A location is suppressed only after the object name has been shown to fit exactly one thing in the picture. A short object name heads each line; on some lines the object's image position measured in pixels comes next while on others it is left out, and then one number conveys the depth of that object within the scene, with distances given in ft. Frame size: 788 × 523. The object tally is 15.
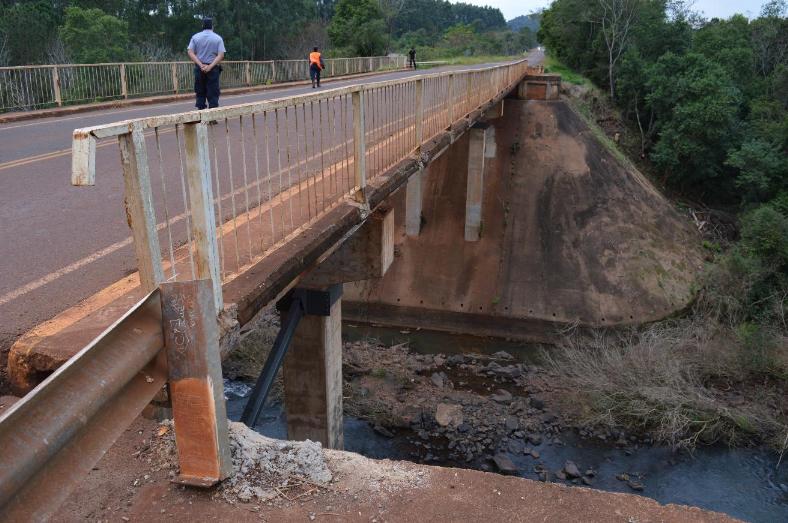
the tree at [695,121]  85.46
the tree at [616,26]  112.68
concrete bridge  8.43
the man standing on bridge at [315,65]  72.86
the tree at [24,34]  99.25
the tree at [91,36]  96.68
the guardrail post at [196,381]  9.66
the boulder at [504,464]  37.47
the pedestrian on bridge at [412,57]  124.70
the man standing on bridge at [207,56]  33.50
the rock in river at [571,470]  37.76
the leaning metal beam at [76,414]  6.76
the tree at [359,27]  151.64
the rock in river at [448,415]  42.46
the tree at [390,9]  200.95
